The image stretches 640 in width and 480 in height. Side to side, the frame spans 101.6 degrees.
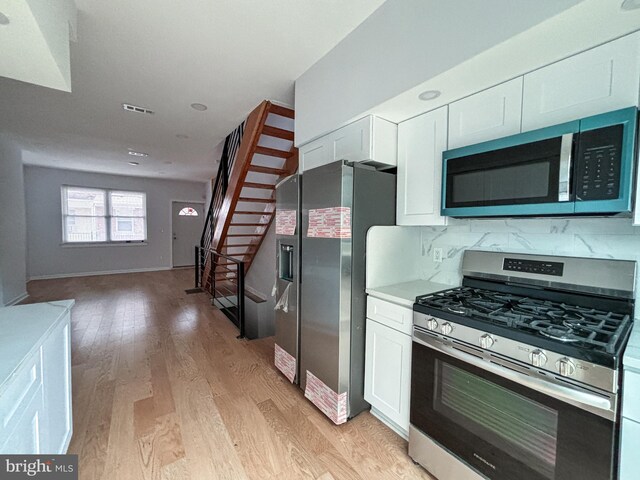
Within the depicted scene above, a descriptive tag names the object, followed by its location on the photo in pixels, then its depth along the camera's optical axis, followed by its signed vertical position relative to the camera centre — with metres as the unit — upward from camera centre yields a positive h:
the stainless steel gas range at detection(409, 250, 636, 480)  0.93 -0.58
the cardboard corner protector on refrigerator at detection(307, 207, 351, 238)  1.75 +0.05
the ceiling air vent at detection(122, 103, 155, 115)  3.03 +1.39
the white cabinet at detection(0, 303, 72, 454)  0.86 -0.72
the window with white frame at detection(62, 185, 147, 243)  6.64 +0.29
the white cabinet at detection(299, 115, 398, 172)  1.81 +0.64
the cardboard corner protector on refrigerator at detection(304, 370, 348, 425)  1.79 -1.23
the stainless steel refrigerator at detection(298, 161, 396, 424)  1.78 -0.31
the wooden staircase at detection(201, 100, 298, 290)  3.03 +0.59
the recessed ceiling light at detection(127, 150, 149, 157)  4.95 +1.41
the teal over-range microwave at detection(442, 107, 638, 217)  1.05 +0.29
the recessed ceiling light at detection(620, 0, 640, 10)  0.92 +0.81
